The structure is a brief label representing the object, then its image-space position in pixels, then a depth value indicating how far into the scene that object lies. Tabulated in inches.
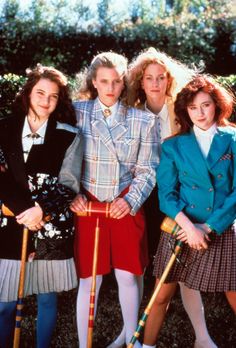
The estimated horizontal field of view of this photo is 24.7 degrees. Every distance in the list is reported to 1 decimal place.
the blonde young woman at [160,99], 130.5
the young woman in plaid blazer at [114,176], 119.7
